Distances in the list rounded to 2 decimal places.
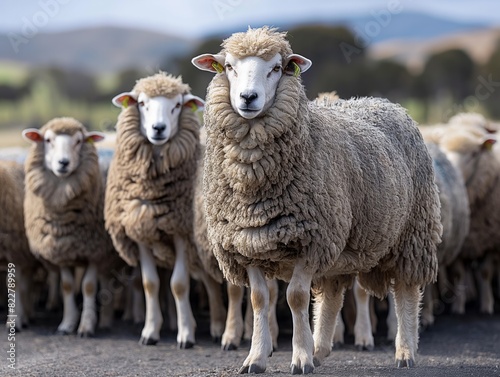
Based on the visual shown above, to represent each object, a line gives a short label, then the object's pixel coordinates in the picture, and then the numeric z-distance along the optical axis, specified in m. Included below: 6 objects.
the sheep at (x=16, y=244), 18.75
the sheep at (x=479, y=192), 21.06
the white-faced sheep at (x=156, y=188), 16.33
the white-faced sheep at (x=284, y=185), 11.02
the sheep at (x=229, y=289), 15.72
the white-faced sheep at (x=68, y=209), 17.89
